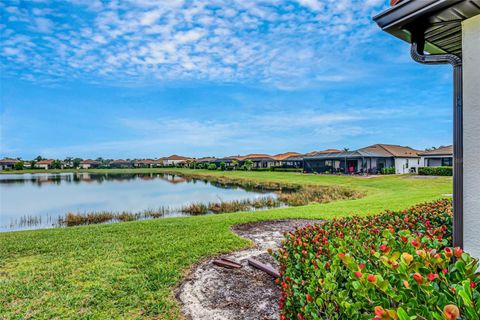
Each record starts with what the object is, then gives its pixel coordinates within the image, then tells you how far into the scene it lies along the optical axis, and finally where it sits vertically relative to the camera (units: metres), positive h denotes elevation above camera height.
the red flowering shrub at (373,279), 1.34 -0.75
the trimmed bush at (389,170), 33.22 -1.11
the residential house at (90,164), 106.39 -0.55
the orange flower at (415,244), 1.94 -0.58
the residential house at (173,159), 117.16 +1.30
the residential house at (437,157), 33.06 +0.39
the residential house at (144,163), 108.31 -0.35
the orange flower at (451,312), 1.05 -0.58
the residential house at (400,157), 36.97 +0.48
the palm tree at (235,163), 64.31 -0.32
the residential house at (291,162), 51.26 -0.15
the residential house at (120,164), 110.00 -0.67
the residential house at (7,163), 80.81 +0.01
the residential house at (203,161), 82.36 +0.26
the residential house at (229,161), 66.74 +0.17
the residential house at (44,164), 89.17 -0.40
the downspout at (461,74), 2.07 +0.68
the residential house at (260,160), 63.01 +0.30
